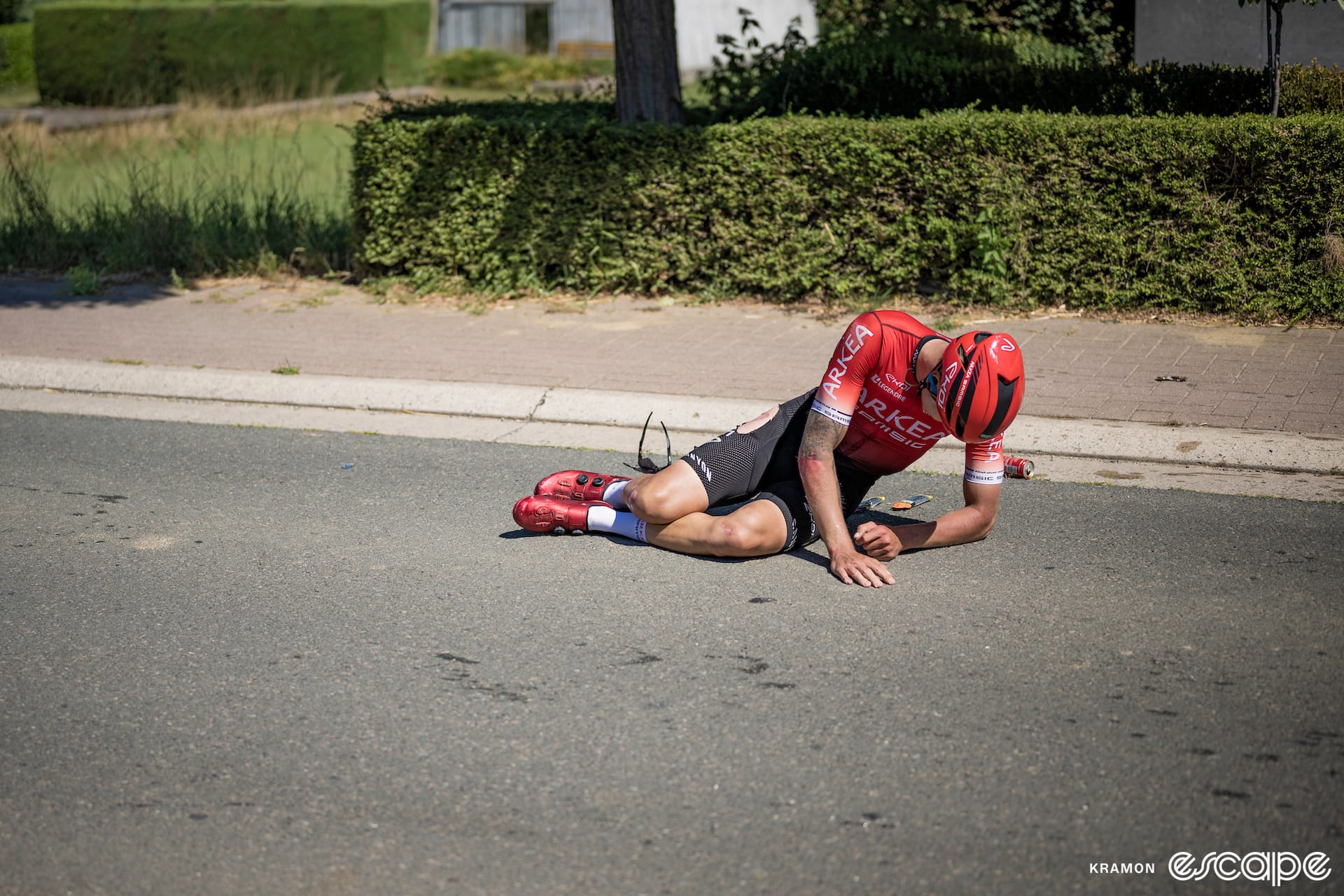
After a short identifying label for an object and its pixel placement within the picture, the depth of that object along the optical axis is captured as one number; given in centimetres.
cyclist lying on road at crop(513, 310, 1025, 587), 417
